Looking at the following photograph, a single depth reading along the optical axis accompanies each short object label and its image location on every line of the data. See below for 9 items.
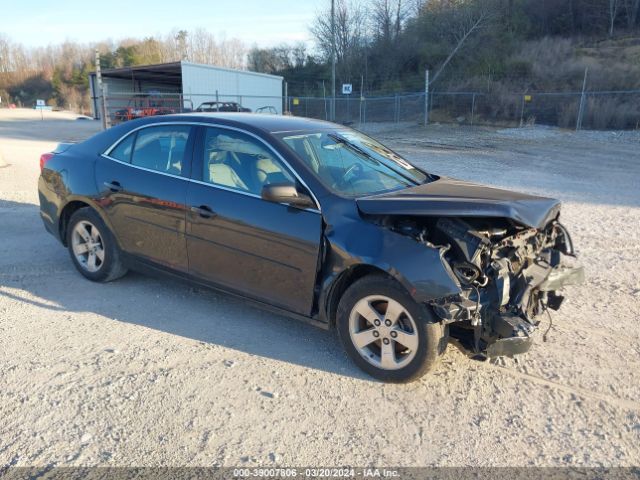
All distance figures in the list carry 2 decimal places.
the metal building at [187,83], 30.09
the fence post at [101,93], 19.91
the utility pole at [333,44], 37.13
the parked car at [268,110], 32.12
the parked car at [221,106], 24.88
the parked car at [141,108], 24.31
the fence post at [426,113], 28.44
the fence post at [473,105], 28.71
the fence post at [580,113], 23.68
